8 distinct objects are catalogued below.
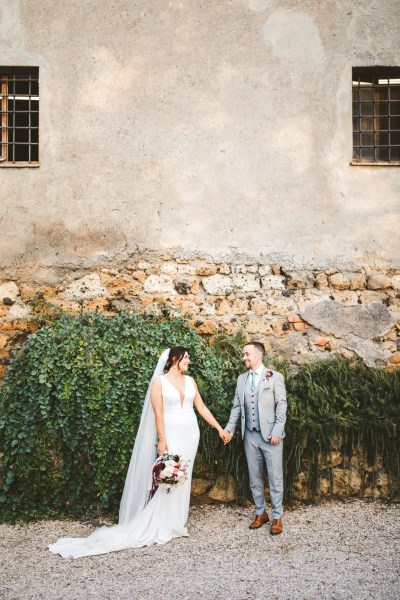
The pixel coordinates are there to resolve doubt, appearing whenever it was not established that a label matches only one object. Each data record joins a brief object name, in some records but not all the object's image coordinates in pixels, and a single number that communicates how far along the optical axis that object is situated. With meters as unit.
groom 5.07
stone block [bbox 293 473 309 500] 5.70
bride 4.77
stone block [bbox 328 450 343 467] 5.74
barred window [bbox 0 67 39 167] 7.07
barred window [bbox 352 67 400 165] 7.23
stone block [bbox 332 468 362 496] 5.78
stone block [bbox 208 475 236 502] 5.65
